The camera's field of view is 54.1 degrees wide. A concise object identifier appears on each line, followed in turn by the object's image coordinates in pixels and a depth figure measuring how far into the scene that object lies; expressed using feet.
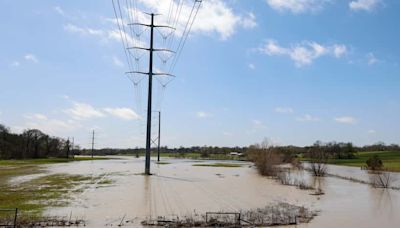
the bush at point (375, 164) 201.38
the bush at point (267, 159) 152.97
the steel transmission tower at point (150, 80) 127.03
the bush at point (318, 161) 159.33
